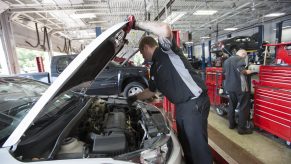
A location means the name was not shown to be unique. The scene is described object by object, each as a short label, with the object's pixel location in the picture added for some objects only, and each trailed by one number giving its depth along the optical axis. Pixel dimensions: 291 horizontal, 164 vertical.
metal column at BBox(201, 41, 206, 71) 8.73
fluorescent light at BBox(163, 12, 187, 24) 8.93
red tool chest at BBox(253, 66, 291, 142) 2.83
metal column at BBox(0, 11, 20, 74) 6.48
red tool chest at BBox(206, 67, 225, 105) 4.71
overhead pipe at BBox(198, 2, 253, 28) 8.37
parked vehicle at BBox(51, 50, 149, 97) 5.84
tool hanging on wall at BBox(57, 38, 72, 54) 14.03
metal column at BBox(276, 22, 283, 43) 9.30
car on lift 9.45
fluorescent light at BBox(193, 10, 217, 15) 8.84
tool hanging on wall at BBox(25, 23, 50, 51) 9.04
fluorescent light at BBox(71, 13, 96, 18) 8.08
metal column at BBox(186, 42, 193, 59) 13.85
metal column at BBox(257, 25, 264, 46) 8.59
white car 1.07
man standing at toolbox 3.51
